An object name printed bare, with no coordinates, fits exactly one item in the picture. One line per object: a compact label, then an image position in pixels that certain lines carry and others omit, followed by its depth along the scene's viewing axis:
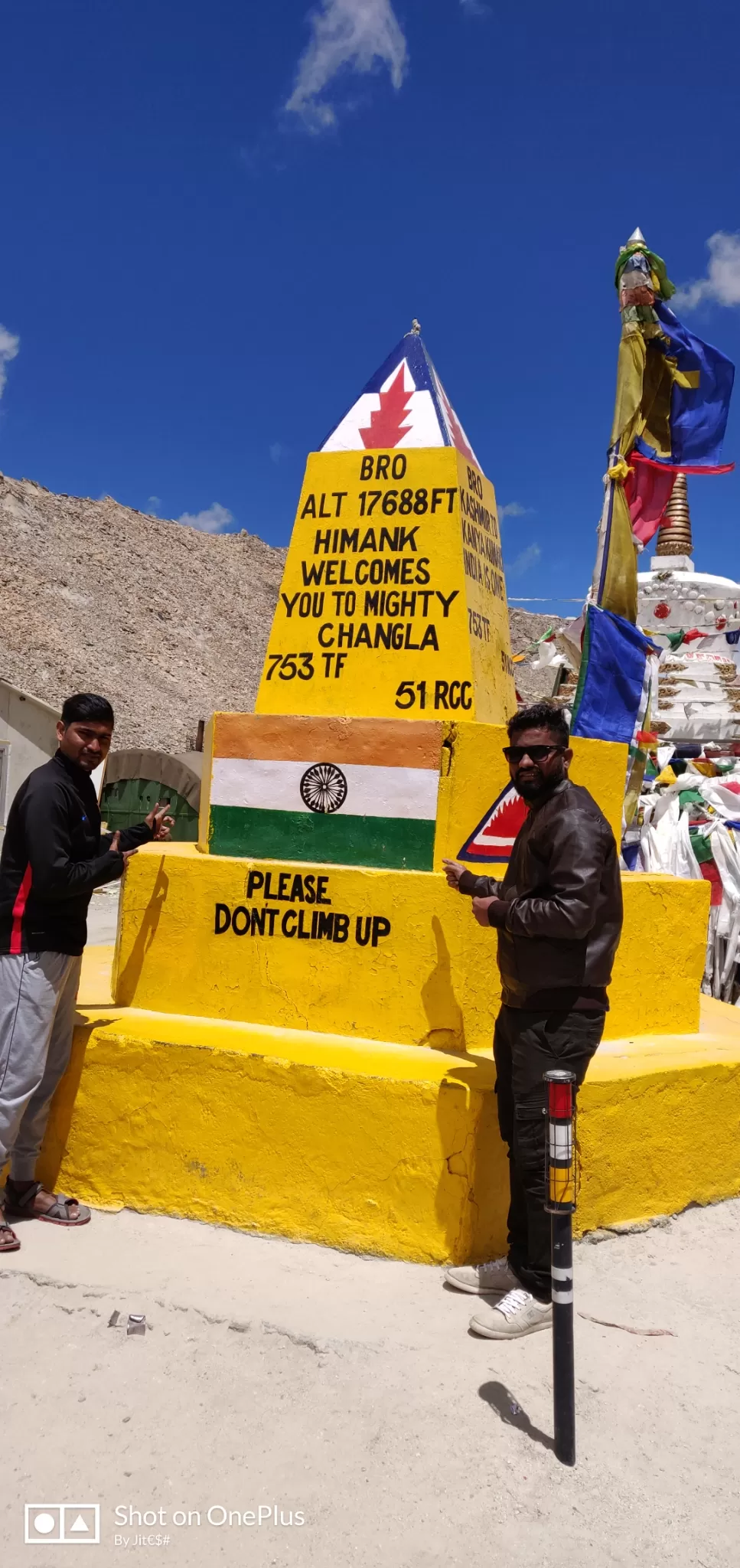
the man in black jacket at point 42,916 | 3.22
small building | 16.03
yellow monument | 3.31
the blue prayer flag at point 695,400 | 7.52
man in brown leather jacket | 2.77
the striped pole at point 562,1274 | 2.32
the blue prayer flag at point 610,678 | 6.73
